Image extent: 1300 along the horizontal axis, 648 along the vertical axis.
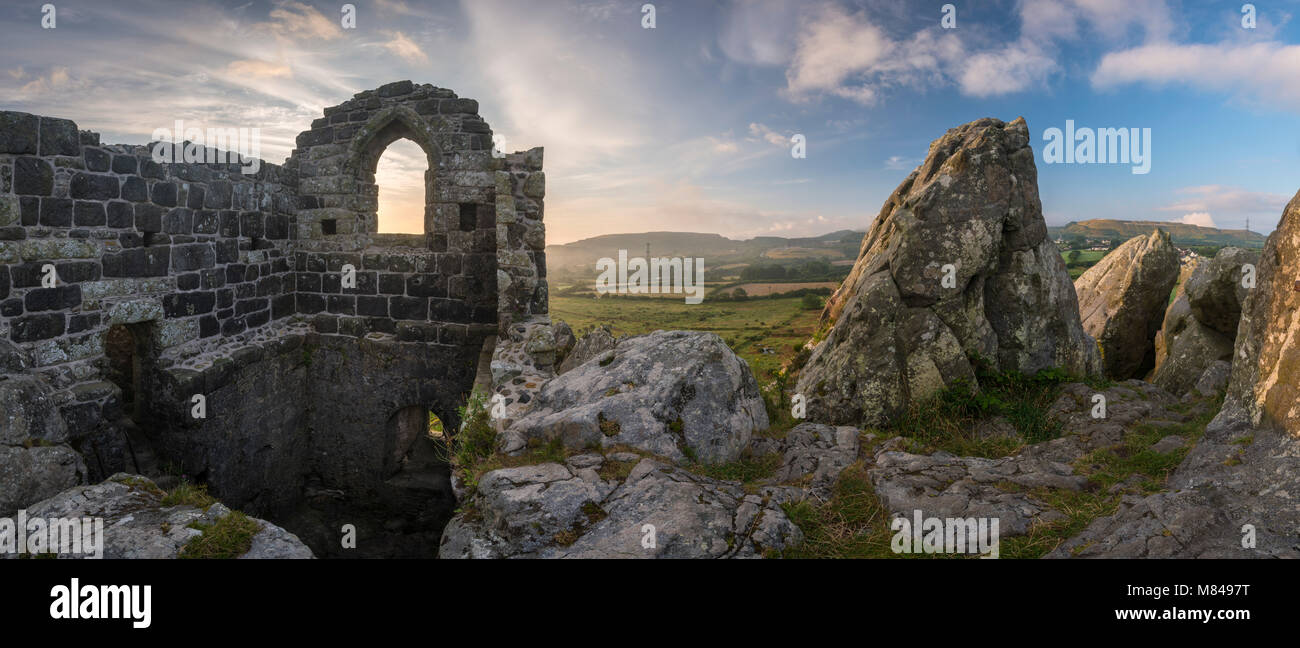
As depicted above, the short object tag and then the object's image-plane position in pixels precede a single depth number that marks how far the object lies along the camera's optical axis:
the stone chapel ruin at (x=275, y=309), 6.61
